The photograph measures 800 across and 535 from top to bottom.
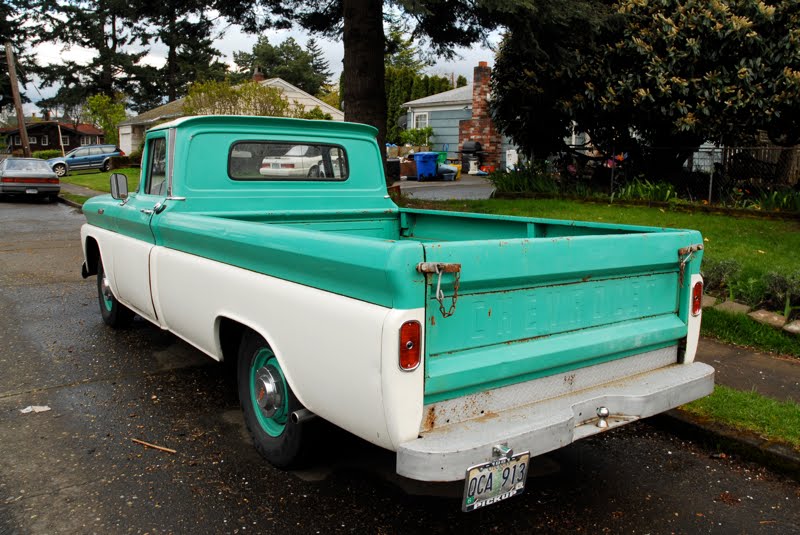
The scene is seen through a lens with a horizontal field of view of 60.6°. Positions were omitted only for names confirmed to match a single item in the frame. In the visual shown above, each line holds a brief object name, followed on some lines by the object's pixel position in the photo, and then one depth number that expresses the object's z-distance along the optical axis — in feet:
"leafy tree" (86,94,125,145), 150.00
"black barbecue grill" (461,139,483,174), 86.99
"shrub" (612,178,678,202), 37.86
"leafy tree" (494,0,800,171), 34.04
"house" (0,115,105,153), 249.75
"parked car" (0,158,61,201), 66.23
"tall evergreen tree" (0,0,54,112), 141.90
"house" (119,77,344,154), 126.41
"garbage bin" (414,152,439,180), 79.00
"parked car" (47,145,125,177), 116.37
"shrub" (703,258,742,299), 20.85
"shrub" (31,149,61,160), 162.81
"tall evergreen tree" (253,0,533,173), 35.19
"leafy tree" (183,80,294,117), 80.38
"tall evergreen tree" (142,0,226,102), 160.45
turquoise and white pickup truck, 8.31
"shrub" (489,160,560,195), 43.14
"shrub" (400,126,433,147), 101.14
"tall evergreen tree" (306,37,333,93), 230.07
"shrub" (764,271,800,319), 18.60
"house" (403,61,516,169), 84.20
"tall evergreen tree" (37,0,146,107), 151.64
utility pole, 99.81
